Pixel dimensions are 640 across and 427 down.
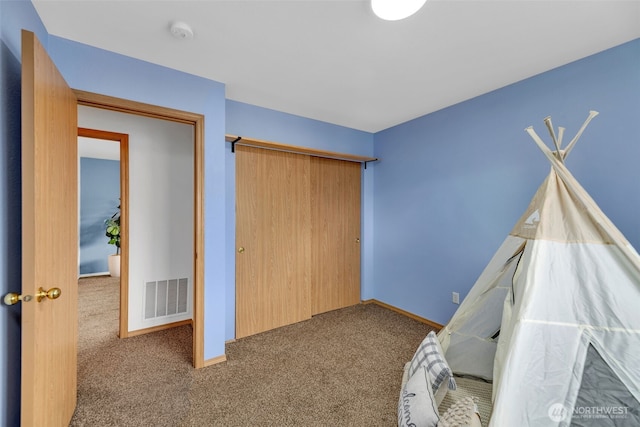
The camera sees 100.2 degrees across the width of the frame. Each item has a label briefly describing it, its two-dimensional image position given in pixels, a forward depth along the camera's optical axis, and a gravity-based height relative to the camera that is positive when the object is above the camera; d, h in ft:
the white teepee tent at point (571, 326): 3.72 -1.70
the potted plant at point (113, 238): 16.74 -1.84
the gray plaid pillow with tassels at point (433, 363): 4.46 -2.67
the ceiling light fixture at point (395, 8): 4.43 +3.45
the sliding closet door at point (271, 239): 9.25 -1.09
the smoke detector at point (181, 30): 5.31 +3.65
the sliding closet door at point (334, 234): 11.16 -1.02
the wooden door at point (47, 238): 3.61 -0.47
